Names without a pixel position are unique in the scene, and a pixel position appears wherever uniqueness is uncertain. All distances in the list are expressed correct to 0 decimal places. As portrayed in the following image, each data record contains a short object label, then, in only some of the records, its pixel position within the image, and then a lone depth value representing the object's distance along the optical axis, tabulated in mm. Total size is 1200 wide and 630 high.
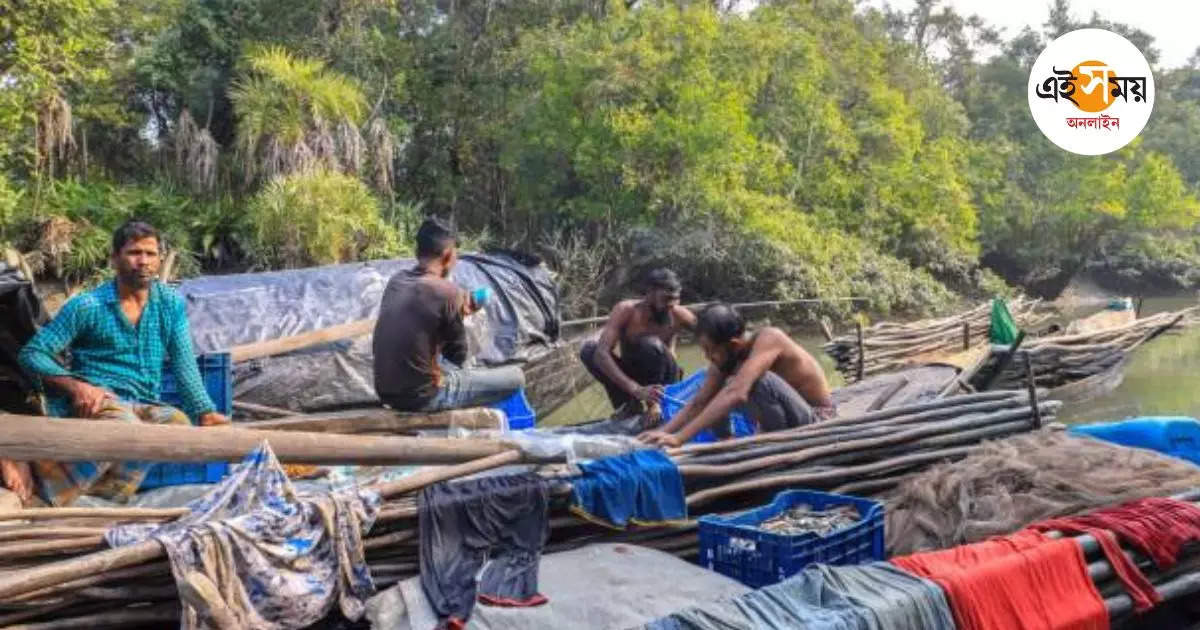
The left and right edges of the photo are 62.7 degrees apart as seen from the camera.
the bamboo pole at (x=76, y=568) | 2457
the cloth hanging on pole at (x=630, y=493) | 3408
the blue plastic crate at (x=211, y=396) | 4102
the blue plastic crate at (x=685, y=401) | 5789
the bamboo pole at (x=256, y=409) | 5984
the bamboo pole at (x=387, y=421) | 4898
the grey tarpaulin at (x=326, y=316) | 6352
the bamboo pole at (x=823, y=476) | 3676
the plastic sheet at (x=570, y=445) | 3574
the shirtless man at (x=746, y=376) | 4418
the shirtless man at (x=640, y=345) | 5824
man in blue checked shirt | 3771
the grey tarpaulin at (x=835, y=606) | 2609
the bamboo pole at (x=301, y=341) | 6234
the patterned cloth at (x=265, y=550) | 2629
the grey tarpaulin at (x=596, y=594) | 2863
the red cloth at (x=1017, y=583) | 2959
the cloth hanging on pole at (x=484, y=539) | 2996
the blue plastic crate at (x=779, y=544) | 3066
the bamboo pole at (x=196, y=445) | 2957
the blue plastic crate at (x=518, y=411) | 5992
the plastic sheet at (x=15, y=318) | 3752
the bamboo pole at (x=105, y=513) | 2949
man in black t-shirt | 4973
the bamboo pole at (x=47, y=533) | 2650
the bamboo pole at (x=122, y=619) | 2650
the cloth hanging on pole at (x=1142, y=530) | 3330
